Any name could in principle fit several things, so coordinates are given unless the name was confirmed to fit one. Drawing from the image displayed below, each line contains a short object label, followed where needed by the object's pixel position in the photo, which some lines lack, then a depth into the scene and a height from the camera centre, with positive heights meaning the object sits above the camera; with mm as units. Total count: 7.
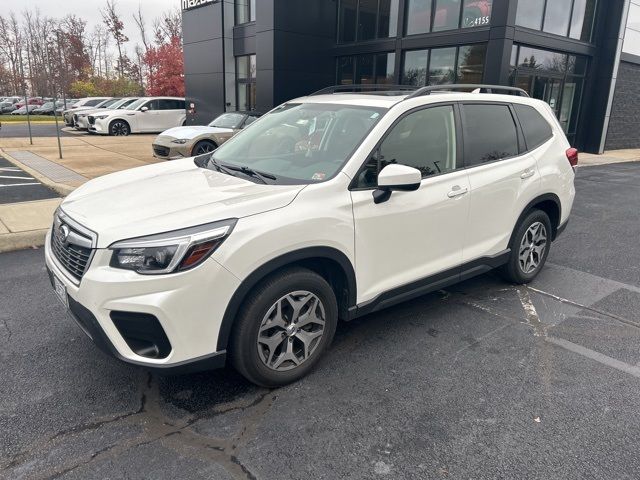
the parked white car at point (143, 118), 21448 -1362
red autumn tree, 33438 +1068
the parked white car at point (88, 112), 22219 -1203
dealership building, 13965 +1427
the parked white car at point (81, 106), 25359 -1175
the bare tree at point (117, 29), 51375 +5784
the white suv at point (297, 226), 2564 -804
